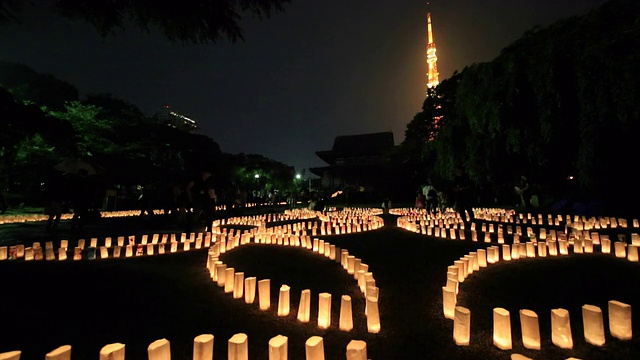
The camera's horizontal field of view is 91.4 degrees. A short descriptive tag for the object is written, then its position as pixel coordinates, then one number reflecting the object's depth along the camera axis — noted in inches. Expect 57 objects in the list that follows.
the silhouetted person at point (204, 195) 323.6
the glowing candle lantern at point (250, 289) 126.0
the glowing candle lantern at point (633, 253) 185.5
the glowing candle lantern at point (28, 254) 204.5
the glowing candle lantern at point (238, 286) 131.8
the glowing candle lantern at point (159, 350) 65.9
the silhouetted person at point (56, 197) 300.8
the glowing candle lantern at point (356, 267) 157.7
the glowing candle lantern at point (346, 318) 100.2
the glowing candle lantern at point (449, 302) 110.4
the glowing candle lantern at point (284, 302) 111.9
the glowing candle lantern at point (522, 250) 198.5
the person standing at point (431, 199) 526.5
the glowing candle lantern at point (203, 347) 70.3
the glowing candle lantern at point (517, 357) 63.1
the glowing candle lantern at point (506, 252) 192.9
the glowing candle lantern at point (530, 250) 201.0
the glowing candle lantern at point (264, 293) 119.5
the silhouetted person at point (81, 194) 279.1
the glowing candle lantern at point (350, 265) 166.4
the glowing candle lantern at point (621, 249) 193.5
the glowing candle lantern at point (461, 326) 89.3
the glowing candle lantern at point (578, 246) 210.8
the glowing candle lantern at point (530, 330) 85.6
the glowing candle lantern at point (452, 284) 116.4
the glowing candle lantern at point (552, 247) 204.5
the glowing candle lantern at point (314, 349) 68.4
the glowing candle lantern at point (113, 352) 61.7
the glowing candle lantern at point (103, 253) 215.4
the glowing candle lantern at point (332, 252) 204.1
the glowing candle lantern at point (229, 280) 140.9
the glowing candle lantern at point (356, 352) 66.6
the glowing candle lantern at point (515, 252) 195.9
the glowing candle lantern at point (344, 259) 174.4
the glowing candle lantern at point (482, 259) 176.5
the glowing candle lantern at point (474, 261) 166.6
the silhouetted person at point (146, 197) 484.5
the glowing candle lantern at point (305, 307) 108.0
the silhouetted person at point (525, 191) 535.3
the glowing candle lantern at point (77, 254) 210.2
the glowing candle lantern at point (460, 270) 147.8
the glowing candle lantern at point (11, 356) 56.3
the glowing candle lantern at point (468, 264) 157.8
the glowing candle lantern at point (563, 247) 205.6
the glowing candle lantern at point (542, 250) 202.8
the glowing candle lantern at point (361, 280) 138.7
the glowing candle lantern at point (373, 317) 99.5
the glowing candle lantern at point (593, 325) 86.2
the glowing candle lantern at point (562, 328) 85.8
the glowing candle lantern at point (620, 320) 89.1
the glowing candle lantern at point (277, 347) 68.5
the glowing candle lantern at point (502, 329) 86.0
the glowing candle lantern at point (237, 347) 69.9
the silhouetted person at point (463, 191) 370.5
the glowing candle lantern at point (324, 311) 100.7
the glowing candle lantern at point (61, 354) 57.5
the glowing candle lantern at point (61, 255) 207.6
